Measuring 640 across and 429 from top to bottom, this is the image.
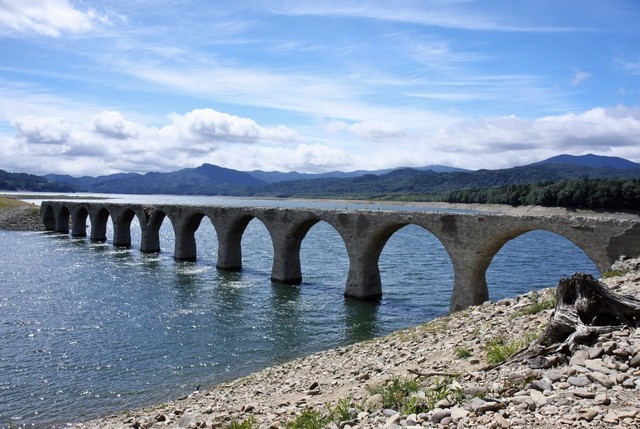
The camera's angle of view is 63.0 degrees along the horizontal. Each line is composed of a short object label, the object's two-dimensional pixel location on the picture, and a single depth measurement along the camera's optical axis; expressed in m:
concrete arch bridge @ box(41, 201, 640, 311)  21.80
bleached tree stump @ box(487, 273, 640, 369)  9.09
